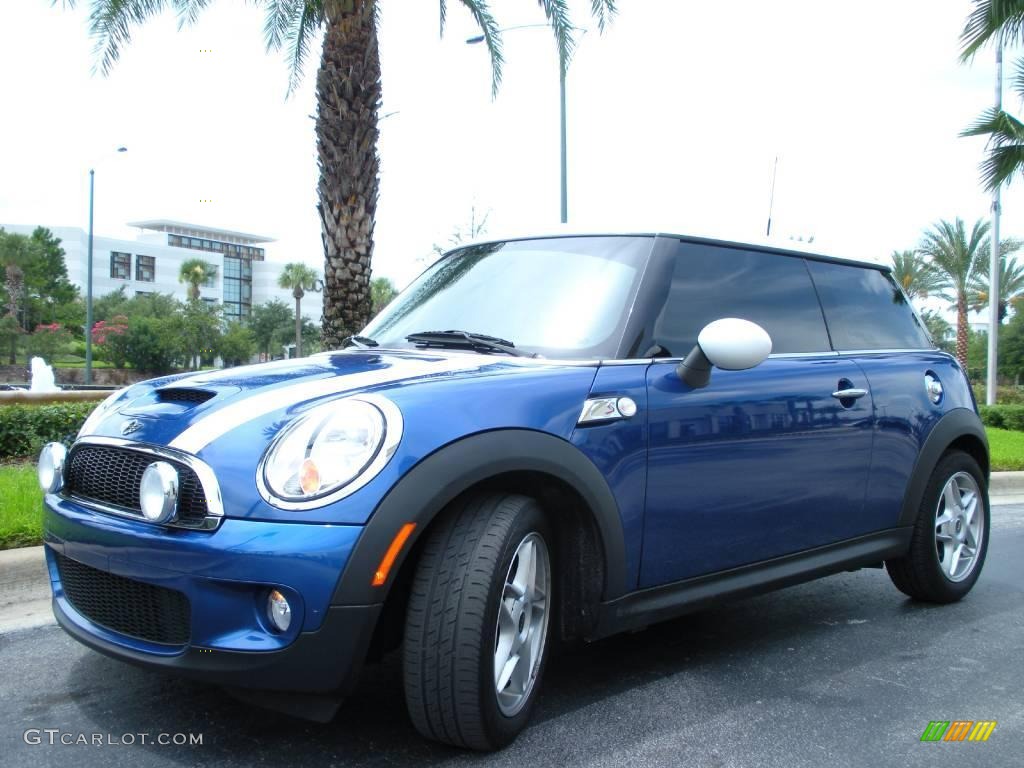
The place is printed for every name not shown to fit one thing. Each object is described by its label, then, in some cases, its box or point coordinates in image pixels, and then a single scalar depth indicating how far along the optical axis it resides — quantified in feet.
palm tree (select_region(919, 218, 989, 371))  116.06
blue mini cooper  7.94
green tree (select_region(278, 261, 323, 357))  257.34
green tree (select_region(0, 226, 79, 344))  199.00
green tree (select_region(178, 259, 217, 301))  288.69
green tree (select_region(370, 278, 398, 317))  267.96
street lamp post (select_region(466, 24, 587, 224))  45.63
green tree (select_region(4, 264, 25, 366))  195.21
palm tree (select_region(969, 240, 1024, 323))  121.33
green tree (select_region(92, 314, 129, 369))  194.18
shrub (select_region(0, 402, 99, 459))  29.12
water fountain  115.96
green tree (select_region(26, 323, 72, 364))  184.75
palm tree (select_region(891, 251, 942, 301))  122.52
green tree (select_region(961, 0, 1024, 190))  46.70
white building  310.65
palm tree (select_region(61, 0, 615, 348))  30.01
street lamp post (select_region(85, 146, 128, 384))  113.60
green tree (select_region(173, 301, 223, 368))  201.26
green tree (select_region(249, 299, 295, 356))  288.51
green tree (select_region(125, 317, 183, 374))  195.11
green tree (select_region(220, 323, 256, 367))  215.72
